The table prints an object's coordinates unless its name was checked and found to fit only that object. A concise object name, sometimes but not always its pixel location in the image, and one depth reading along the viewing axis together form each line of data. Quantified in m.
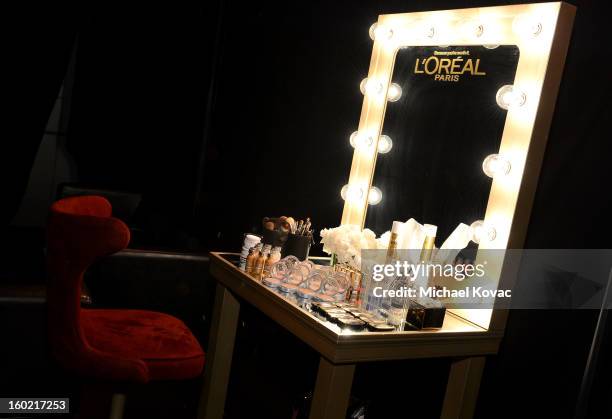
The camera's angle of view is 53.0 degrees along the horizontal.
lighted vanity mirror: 1.80
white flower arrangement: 2.05
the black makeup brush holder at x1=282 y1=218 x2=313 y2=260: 2.22
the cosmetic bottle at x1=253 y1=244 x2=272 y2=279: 2.14
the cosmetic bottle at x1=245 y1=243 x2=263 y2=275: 2.15
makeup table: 1.65
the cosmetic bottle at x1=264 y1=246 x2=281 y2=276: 2.14
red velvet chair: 1.61
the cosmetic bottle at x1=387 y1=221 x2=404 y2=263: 1.96
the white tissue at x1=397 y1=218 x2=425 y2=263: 1.98
